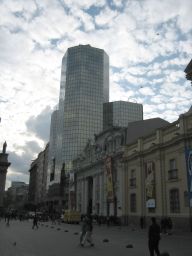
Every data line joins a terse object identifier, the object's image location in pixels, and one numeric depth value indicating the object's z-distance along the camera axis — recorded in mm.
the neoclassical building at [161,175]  37000
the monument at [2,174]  85925
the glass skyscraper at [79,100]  141375
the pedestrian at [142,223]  43094
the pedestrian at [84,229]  20483
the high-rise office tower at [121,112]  160875
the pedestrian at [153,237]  13570
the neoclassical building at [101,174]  57125
